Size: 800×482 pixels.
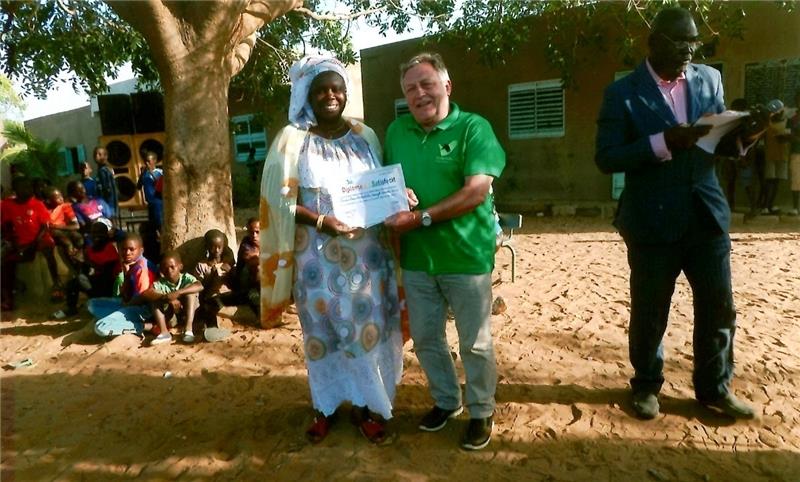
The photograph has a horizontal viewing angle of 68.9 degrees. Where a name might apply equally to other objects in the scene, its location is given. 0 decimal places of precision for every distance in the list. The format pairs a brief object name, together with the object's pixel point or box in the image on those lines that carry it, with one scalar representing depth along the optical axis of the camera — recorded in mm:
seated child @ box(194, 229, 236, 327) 4840
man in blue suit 2520
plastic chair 5523
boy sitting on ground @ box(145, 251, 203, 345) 4594
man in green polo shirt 2469
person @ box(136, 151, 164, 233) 7574
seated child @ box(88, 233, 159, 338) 4629
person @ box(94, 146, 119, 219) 7961
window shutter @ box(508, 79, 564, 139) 10836
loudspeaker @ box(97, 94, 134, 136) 9867
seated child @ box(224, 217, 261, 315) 5016
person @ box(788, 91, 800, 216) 7887
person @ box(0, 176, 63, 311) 6523
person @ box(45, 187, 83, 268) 6469
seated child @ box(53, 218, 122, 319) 5805
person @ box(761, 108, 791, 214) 8031
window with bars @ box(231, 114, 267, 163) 16734
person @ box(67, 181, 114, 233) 6785
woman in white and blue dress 2568
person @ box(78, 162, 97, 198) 7762
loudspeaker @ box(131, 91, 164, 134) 9977
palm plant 13852
